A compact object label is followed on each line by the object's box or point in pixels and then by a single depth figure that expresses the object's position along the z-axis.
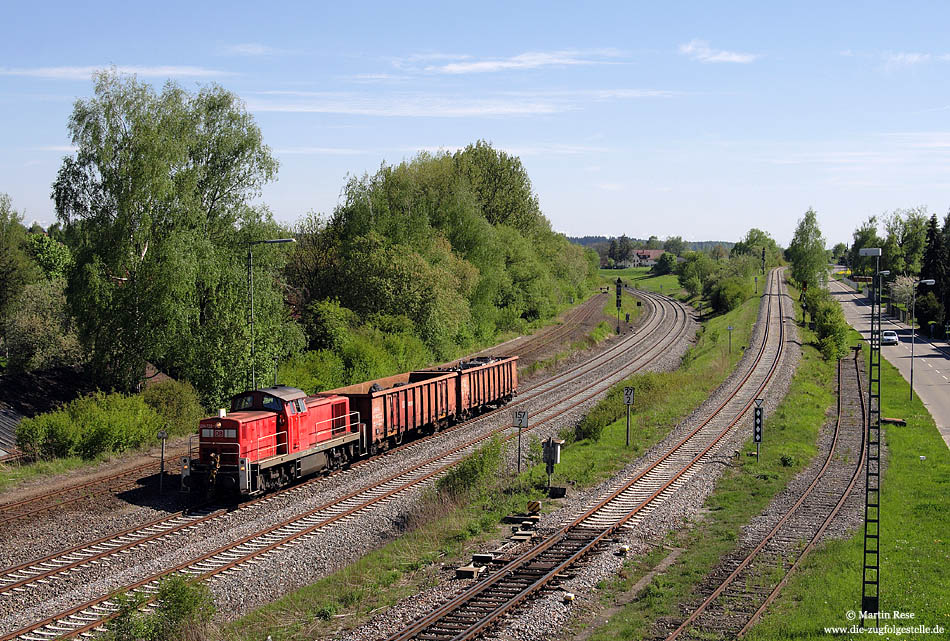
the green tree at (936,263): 87.74
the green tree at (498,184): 85.06
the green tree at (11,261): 63.91
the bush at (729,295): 109.38
